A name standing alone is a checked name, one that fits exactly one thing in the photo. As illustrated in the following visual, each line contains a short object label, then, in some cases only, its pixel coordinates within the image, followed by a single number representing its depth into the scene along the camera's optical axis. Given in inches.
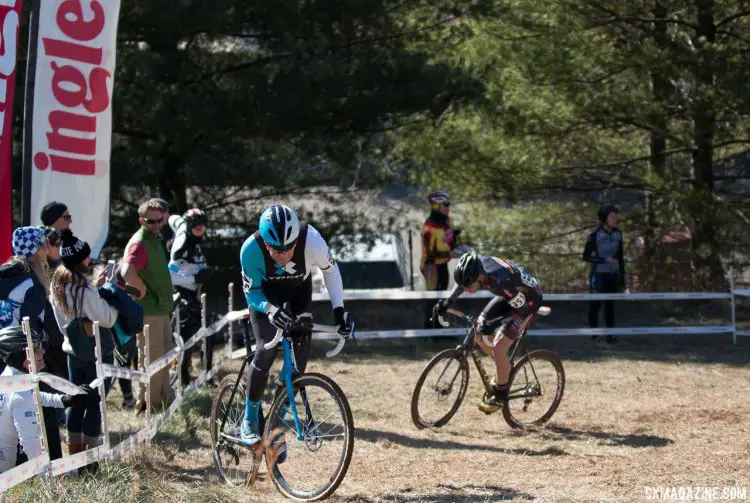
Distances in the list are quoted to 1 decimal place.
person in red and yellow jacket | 1077.1
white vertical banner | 713.6
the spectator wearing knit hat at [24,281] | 475.8
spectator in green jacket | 717.3
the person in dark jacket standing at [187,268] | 811.4
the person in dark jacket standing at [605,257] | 1103.6
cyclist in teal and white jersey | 521.3
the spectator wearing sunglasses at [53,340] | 534.6
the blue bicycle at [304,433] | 498.0
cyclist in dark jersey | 698.2
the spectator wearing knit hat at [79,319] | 516.4
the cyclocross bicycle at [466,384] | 717.9
